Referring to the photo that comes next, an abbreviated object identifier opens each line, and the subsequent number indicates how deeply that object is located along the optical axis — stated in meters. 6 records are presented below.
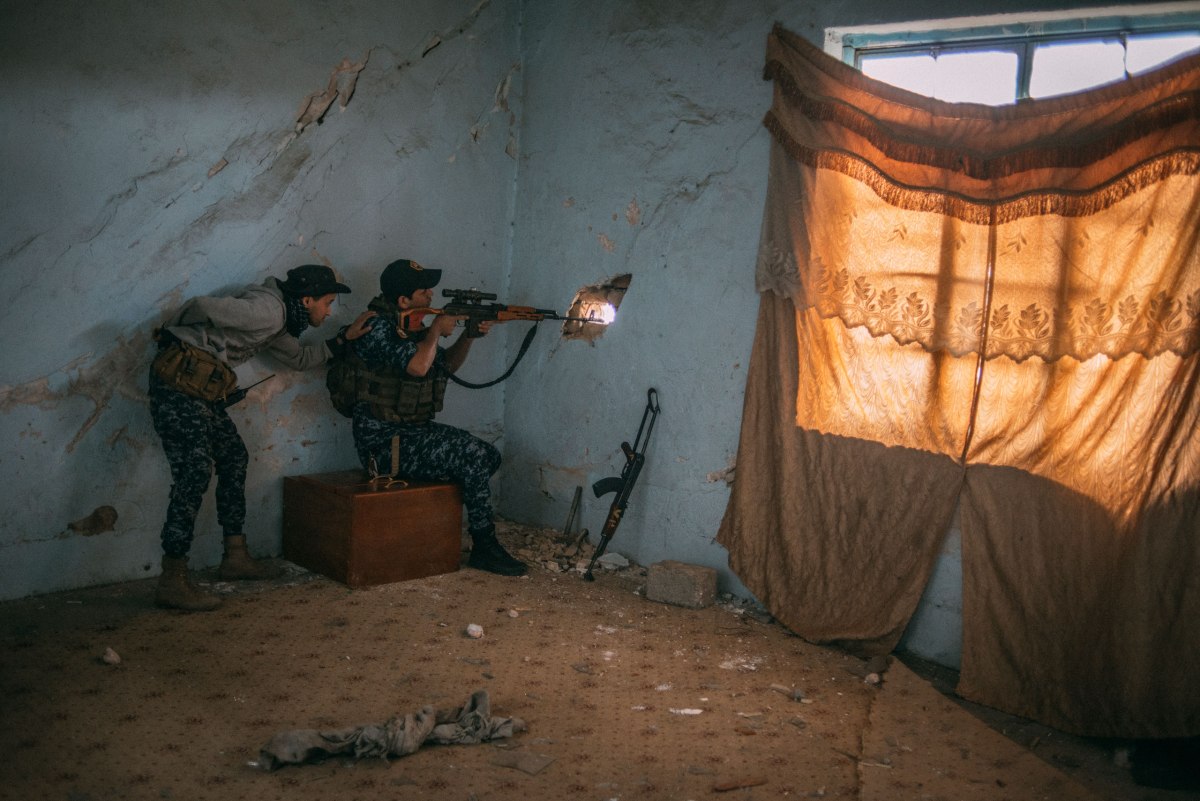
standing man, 3.93
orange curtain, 3.18
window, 3.45
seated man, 4.49
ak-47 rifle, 4.71
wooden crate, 4.35
